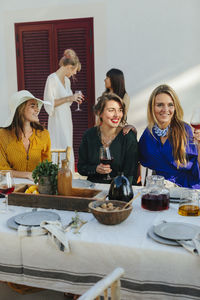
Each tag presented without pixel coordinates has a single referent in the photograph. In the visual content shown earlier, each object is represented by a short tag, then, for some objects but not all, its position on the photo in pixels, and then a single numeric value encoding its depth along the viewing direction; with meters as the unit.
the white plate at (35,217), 1.56
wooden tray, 1.74
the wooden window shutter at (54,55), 4.61
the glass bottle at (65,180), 1.84
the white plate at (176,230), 1.37
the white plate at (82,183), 2.07
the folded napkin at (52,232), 1.40
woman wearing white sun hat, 2.53
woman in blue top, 2.47
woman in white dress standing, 4.20
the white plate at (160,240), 1.33
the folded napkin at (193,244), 1.27
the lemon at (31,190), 1.91
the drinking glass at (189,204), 1.66
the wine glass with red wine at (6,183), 1.74
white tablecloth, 1.29
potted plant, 1.87
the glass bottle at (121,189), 1.76
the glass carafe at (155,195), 1.71
